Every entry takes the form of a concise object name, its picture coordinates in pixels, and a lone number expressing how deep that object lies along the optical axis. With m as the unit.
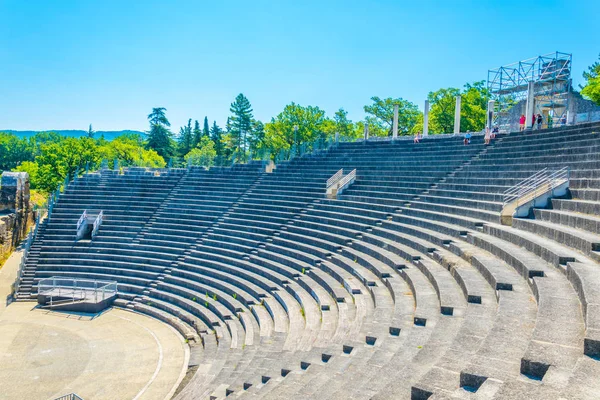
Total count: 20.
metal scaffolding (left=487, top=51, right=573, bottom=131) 23.05
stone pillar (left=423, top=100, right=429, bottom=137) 27.36
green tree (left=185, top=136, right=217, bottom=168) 27.44
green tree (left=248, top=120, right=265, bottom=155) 64.08
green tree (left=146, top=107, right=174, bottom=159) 77.75
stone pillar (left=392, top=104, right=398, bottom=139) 28.60
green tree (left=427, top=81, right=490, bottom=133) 43.94
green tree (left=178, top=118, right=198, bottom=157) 87.06
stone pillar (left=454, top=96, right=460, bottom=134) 26.09
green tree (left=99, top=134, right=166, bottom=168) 56.50
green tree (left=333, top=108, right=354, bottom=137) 56.97
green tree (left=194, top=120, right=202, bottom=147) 88.44
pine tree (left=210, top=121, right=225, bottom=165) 73.39
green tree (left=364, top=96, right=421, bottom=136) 52.78
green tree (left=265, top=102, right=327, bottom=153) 52.88
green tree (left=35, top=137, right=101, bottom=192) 46.53
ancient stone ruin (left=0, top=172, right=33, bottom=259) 25.67
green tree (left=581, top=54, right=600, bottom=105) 26.20
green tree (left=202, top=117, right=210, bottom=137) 99.19
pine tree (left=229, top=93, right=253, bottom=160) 63.56
